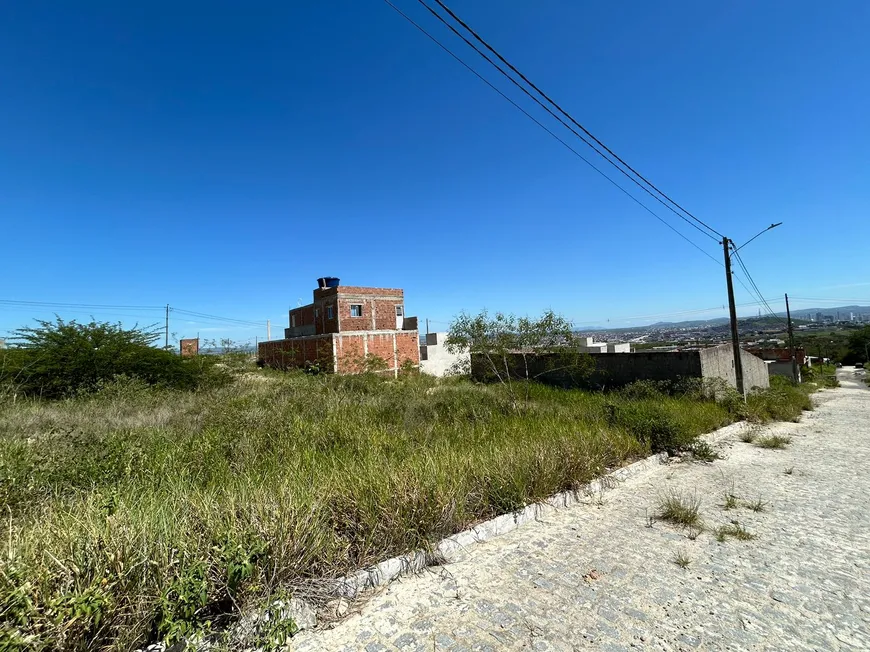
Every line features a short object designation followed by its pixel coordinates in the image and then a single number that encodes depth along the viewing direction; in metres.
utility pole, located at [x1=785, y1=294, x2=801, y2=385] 28.25
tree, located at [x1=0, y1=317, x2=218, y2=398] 11.48
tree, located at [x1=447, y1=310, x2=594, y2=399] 10.52
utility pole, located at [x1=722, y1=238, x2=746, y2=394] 12.70
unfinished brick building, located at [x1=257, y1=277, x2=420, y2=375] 25.08
